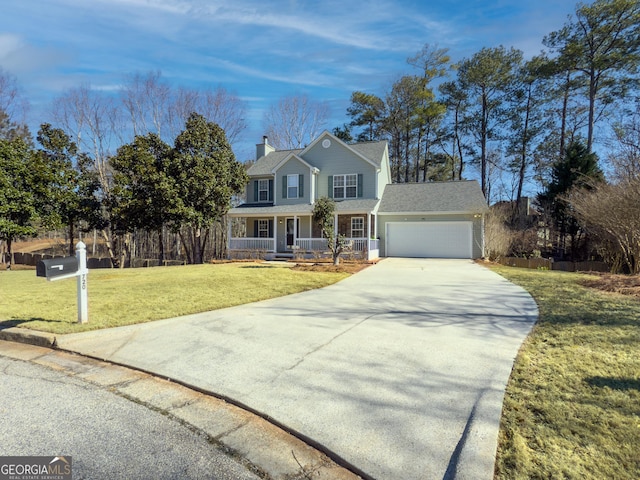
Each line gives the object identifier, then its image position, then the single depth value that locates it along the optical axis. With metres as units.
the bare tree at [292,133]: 30.89
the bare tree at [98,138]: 23.11
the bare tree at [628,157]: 12.12
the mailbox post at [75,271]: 4.75
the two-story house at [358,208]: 19.33
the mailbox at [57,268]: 4.73
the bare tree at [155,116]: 24.36
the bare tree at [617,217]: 11.40
